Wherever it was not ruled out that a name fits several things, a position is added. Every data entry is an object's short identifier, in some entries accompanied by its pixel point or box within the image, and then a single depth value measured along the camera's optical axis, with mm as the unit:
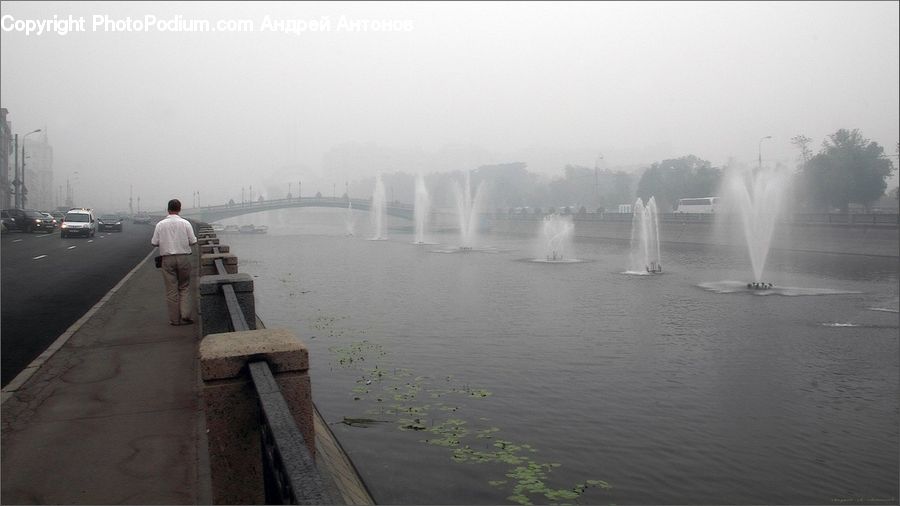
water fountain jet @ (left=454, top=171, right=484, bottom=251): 63425
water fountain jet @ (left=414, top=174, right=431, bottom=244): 80500
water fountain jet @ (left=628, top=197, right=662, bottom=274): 35888
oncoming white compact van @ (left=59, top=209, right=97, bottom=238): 46188
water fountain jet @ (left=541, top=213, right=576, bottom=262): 46431
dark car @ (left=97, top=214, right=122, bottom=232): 62750
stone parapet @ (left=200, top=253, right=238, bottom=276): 10750
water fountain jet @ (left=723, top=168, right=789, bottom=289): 38653
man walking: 11055
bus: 91312
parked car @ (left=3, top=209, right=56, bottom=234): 52062
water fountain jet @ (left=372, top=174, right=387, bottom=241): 90612
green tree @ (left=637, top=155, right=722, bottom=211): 102000
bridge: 108625
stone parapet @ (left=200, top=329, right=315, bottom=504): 3803
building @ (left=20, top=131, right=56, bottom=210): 162500
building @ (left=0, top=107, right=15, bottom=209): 93175
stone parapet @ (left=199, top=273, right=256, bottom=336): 7176
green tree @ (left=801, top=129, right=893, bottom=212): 68938
